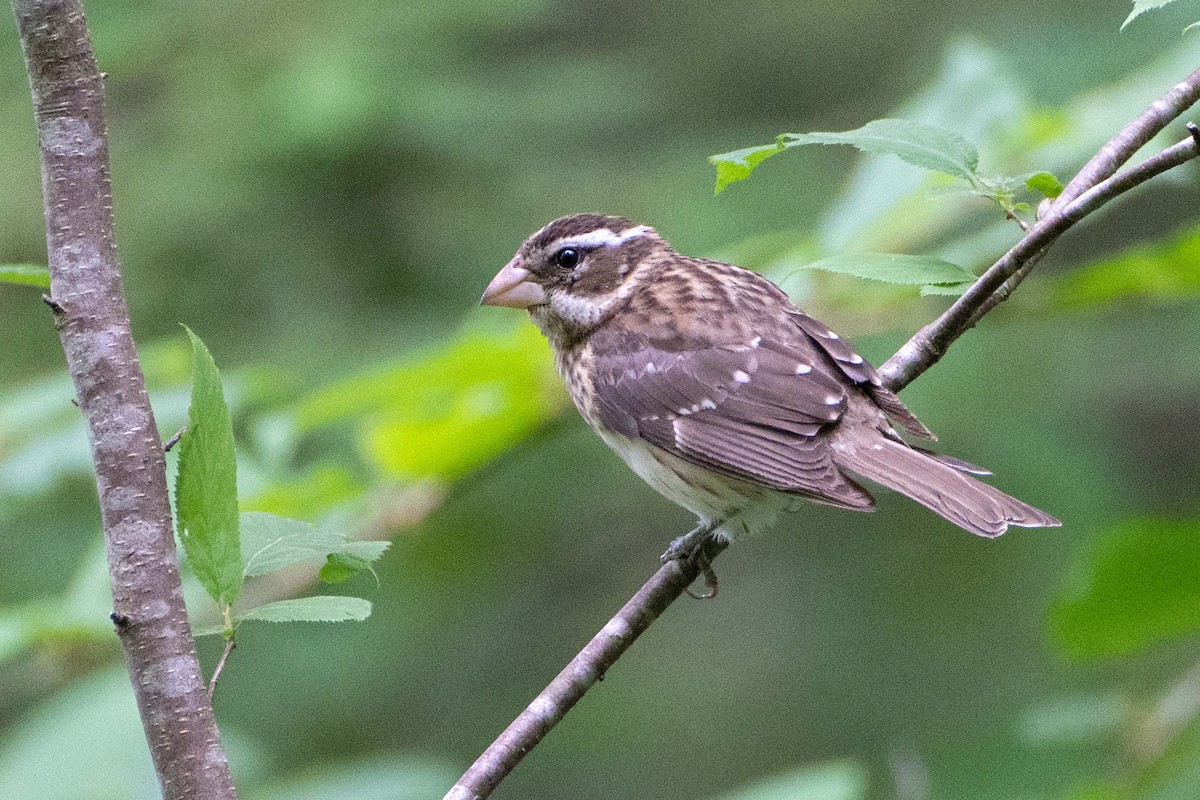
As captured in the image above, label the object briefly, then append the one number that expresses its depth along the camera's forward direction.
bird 7.09
